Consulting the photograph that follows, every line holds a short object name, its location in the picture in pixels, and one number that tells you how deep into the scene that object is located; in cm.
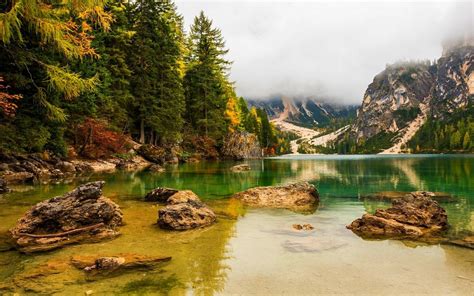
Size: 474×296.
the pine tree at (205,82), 6050
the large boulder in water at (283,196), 1514
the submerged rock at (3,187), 1645
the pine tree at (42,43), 1308
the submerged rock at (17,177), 2102
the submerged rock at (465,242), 840
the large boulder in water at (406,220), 978
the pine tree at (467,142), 17088
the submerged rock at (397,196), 1692
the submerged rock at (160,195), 1504
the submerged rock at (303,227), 1039
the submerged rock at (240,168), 3708
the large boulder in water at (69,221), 853
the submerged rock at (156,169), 3253
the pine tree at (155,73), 4484
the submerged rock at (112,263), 648
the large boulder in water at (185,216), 1019
